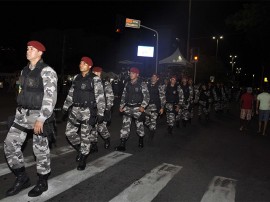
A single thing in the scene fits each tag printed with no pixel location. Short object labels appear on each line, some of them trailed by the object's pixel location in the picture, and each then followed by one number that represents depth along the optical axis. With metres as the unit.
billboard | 29.81
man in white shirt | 9.27
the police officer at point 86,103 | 4.46
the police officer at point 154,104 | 6.97
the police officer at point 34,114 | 3.30
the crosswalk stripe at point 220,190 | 3.66
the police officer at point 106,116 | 5.34
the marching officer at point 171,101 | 8.08
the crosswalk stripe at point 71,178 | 3.25
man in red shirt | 9.72
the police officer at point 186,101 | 9.60
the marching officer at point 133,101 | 5.77
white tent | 18.06
